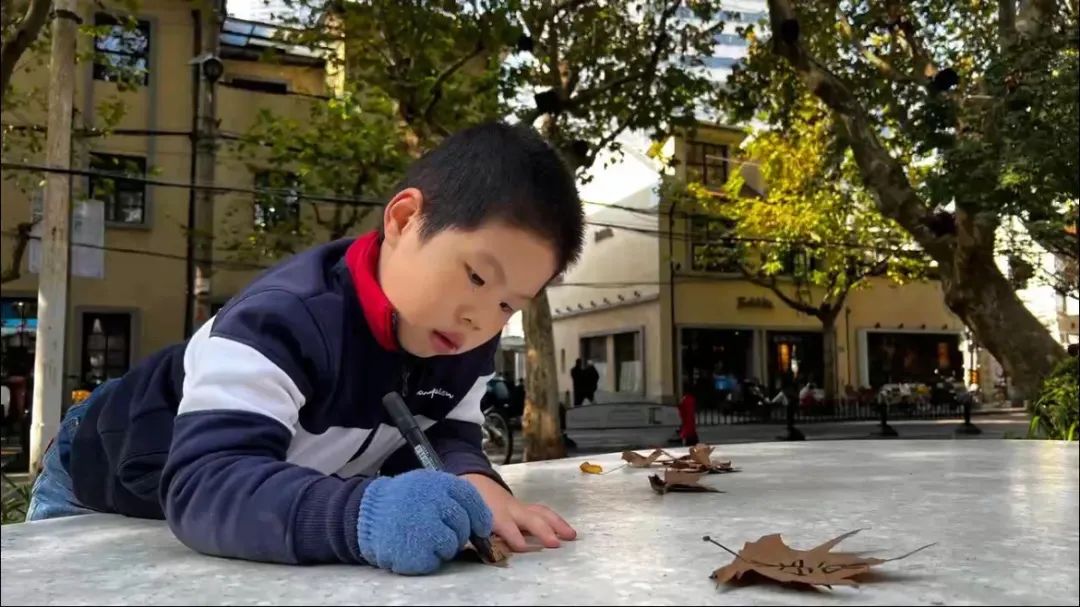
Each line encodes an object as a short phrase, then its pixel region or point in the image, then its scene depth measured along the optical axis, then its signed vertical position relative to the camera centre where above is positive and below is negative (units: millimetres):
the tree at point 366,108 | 6516 +2747
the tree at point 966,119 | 4934 +1674
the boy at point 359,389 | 931 -22
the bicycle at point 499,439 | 9047 -683
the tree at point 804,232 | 16781 +2926
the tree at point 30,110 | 6566 +3128
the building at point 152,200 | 13367 +2825
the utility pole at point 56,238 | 5891 +963
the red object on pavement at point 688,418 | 11367 -594
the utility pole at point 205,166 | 9312 +2315
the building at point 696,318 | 21234 +1458
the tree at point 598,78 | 8508 +2957
